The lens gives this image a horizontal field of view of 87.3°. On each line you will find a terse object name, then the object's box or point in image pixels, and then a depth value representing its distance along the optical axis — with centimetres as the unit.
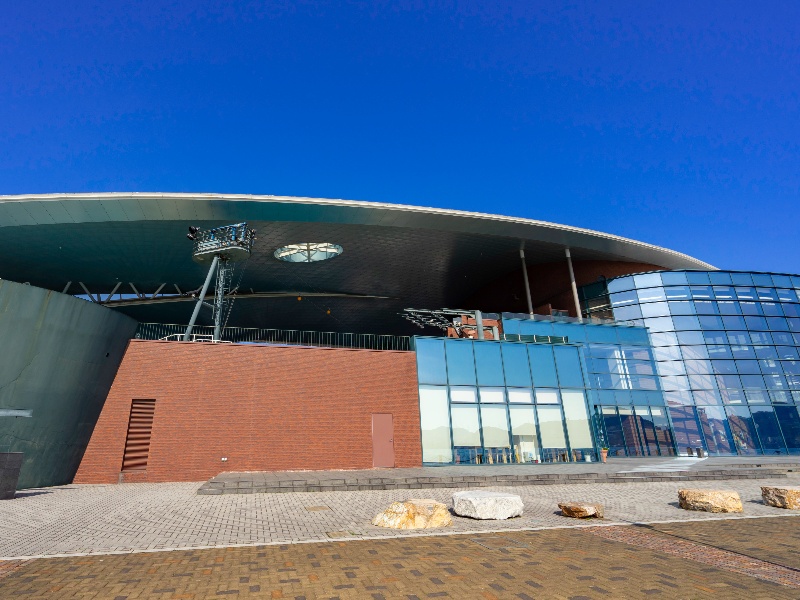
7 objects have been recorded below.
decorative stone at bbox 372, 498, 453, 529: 837
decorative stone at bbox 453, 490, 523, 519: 936
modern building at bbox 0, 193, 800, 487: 1689
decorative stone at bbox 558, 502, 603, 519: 924
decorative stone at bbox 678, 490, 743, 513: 1024
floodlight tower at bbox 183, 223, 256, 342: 2469
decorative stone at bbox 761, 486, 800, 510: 1067
